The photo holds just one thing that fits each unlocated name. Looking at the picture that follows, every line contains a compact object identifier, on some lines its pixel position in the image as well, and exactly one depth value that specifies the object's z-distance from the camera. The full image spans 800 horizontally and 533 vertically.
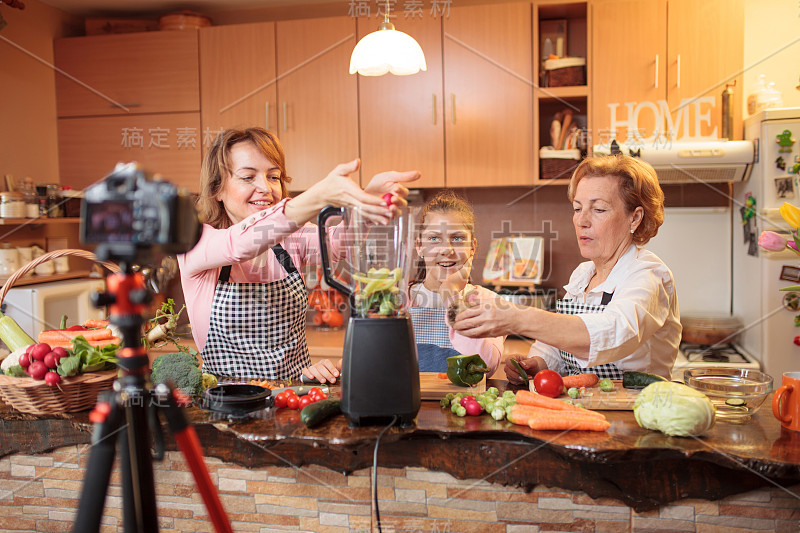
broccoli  1.35
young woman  1.71
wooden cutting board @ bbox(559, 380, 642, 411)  1.32
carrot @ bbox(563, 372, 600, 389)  1.45
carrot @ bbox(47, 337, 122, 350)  1.39
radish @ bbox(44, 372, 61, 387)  1.27
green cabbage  1.13
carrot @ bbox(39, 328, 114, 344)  1.42
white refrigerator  2.71
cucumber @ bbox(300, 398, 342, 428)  1.20
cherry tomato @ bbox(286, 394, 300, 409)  1.33
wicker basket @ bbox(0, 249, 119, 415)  1.28
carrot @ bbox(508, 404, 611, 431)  1.18
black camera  0.73
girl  1.98
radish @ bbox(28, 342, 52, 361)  1.29
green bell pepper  1.43
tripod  0.76
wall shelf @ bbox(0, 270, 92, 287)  3.11
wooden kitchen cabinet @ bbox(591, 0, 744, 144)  3.04
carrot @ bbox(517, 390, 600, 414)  1.25
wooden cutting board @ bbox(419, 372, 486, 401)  1.38
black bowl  1.28
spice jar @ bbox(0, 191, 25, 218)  3.04
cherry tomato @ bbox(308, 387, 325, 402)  1.34
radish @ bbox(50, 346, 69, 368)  1.30
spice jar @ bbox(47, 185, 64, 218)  3.36
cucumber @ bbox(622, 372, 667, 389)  1.41
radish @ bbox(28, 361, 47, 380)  1.27
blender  1.15
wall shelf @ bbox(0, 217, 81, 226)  3.05
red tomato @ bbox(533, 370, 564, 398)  1.37
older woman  1.54
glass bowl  1.25
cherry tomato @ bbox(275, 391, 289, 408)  1.34
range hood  2.89
